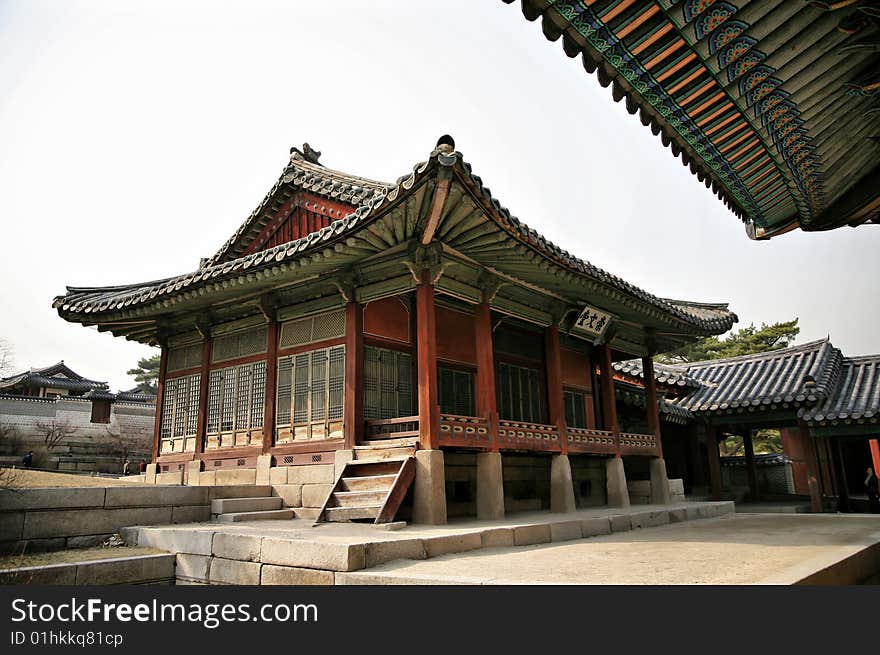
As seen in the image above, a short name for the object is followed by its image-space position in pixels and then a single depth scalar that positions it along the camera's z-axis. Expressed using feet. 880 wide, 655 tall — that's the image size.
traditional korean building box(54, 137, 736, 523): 33.27
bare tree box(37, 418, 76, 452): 114.32
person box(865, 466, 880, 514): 60.98
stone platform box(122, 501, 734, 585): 21.54
